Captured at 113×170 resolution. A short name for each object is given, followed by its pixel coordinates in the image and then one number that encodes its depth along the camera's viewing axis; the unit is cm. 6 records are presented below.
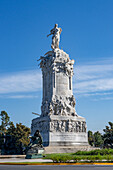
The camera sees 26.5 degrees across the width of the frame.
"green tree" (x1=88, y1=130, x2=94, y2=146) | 7312
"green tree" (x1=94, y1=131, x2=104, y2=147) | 7112
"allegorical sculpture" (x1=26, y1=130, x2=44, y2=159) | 2122
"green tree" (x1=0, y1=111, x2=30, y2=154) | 5406
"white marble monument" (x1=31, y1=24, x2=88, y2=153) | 3278
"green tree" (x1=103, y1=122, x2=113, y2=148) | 5912
